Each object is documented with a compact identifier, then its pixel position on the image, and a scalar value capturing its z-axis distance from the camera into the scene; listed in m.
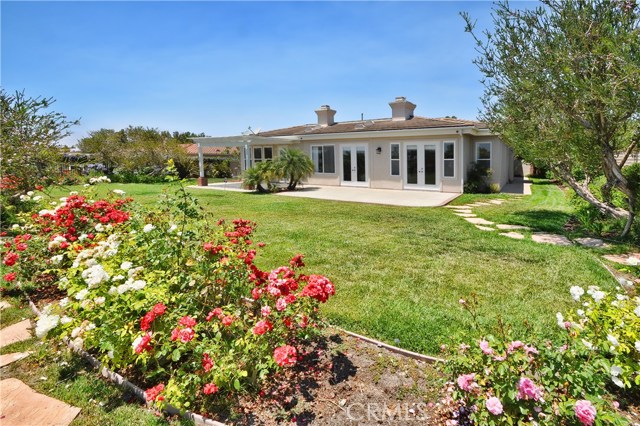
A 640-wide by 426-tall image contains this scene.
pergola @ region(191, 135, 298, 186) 21.06
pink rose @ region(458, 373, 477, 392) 2.10
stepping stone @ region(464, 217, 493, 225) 9.51
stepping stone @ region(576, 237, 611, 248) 7.05
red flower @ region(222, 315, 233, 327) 2.51
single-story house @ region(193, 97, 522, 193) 16.66
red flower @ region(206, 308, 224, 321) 2.64
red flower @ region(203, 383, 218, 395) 2.27
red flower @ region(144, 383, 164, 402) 2.26
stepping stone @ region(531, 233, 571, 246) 7.30
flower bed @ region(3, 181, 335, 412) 2.45
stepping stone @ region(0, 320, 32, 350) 3.42
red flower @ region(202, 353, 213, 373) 2.33
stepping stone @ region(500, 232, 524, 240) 7.84
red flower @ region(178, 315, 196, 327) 2.44
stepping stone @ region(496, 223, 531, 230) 8.89
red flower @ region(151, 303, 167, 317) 2.49
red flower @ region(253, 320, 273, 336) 2.46
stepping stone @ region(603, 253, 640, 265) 5.94
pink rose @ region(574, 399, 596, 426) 1.77
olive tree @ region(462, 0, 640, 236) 6.22
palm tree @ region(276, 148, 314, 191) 17.72
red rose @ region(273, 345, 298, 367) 2.35
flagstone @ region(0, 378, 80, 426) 2.39
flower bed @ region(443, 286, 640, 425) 1.96
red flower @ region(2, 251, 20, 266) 4.02
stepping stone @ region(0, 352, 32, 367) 3.06
